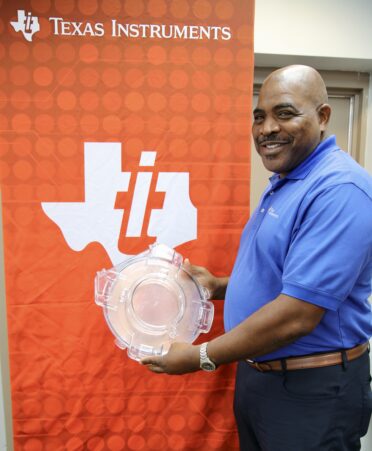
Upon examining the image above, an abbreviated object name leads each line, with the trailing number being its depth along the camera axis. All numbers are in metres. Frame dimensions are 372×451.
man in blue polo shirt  0.81
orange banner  1.14
